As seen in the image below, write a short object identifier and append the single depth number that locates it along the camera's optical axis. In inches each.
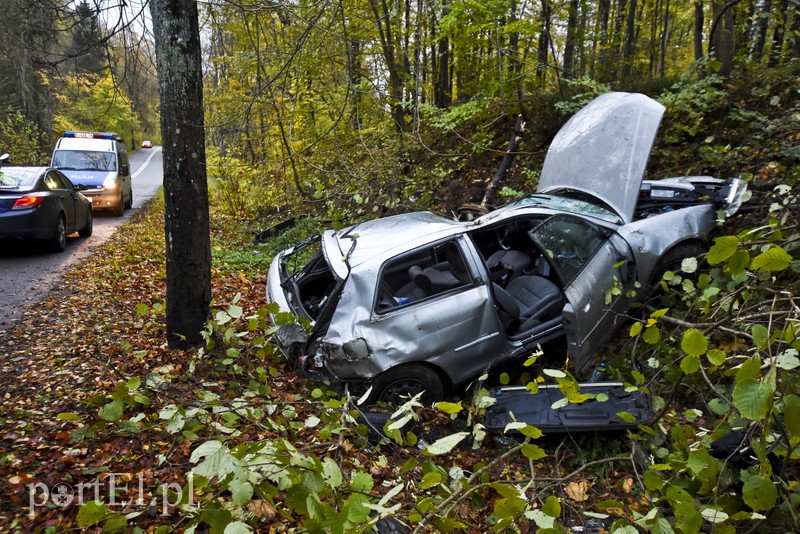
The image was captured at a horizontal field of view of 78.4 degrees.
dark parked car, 306.7
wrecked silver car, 160.6
